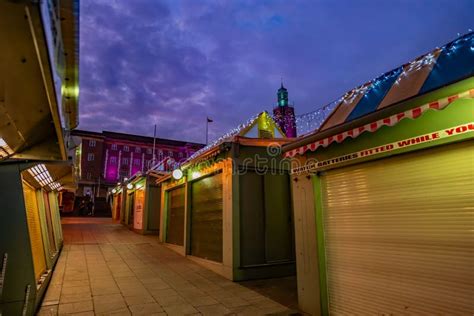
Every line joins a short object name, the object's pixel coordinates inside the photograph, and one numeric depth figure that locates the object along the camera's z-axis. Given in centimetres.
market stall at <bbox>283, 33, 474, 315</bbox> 367
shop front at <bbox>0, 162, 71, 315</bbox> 451
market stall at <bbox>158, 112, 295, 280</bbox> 837
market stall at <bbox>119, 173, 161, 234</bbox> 1758
